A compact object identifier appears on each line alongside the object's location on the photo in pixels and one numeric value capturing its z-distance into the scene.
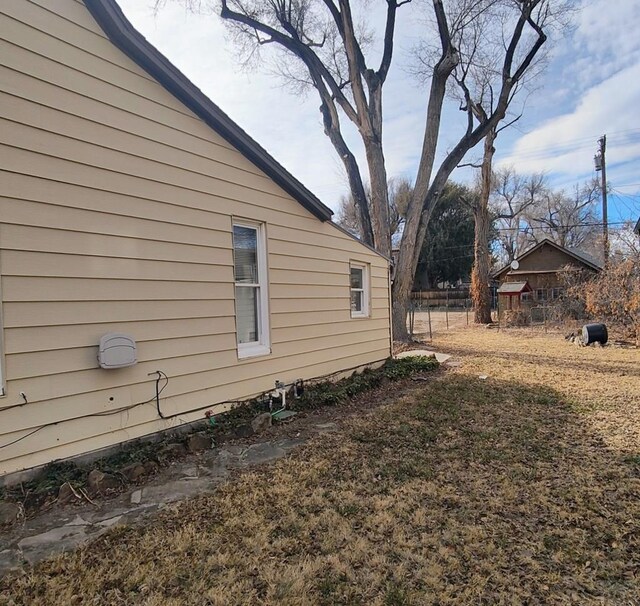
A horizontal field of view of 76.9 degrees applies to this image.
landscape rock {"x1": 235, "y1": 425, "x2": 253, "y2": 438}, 4.44
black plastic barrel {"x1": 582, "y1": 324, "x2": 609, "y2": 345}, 11.36
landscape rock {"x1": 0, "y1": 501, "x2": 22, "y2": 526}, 2.63
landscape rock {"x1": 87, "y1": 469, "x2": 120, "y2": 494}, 3.09
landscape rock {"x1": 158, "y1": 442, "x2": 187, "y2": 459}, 3.74
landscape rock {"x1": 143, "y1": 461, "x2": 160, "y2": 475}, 3.46
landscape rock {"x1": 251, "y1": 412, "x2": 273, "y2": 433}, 4.62
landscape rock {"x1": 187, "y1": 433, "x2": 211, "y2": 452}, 3.98
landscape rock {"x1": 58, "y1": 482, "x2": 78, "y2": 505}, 2.94
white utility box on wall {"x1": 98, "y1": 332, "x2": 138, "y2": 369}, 3.47
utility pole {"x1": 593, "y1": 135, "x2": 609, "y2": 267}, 19.61
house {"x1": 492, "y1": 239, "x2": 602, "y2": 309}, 21.03
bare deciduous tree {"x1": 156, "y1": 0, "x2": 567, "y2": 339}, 10.81
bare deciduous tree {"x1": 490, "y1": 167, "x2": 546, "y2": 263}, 42.06
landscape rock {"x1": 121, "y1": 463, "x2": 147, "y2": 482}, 3.31
